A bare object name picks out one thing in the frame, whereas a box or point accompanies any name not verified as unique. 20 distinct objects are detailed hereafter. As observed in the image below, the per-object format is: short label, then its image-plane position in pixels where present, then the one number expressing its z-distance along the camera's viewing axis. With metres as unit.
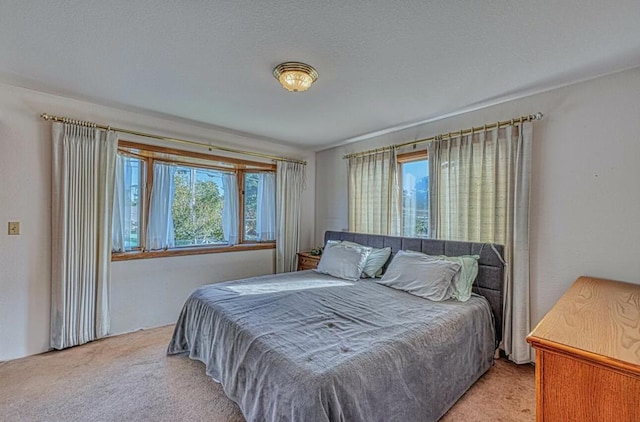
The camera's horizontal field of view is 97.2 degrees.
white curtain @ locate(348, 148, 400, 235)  3.43
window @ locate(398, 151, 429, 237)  3.19
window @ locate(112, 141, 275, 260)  3.04
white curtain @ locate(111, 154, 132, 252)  2.92
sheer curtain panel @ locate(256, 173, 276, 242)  4.06
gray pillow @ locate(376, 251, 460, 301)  2.36
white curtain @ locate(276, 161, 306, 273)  4.10
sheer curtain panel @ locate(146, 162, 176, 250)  3.17
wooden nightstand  3.82
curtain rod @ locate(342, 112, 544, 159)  2.36
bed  1.31
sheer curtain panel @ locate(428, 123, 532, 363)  2.35
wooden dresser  0.92
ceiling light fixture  1.94
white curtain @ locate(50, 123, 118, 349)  2.55
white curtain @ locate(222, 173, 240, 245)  3.79
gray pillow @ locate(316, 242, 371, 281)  3.04
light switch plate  2.41
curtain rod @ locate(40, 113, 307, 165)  2.55
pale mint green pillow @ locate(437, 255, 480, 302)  2.34
